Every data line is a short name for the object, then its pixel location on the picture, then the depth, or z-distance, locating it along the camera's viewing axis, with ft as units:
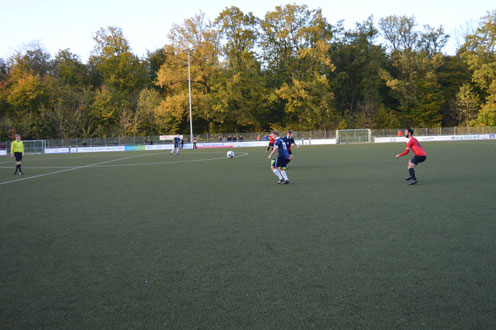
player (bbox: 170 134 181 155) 100.54
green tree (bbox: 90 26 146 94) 198.59
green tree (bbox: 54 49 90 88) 207.41
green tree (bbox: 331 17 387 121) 201.77
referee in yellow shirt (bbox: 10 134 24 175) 55.67
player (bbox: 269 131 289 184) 37.88
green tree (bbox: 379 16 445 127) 197.77
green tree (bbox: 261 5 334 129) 173.27
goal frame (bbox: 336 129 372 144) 167.84
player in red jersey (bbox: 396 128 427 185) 35.58
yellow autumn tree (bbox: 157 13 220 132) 166.61
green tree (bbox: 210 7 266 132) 167.73
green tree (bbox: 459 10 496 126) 183.01
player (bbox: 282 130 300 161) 53.60
